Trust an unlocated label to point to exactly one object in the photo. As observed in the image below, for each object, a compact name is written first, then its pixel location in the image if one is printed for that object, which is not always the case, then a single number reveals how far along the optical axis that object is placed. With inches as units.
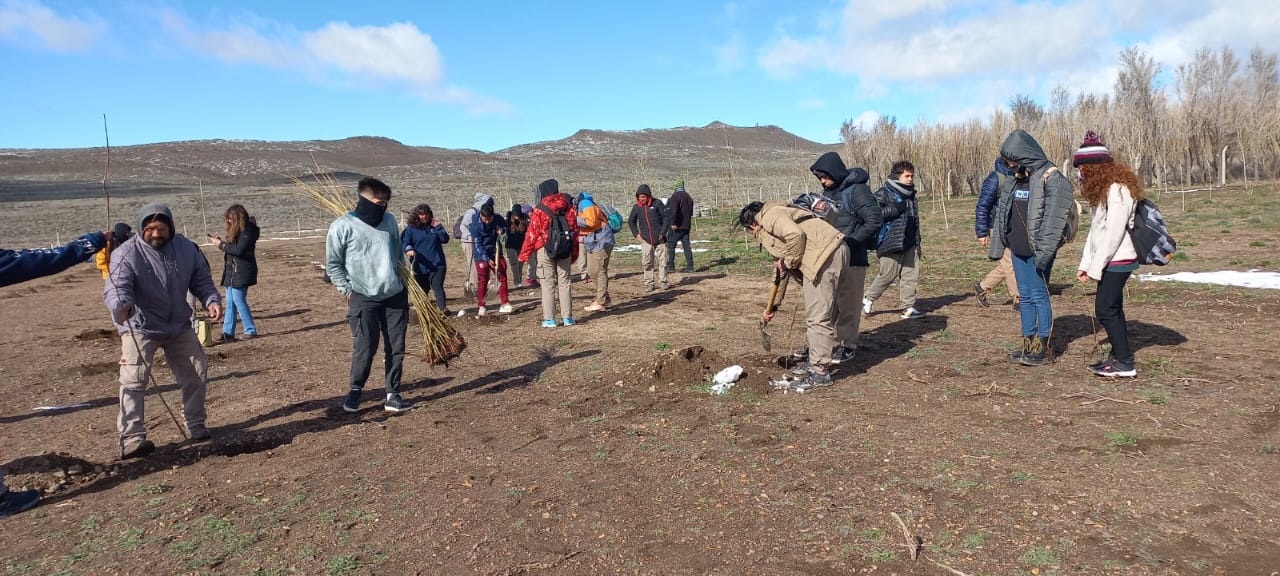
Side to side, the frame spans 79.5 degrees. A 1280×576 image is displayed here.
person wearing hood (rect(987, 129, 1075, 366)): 236.2
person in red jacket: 366.6
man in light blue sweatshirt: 230.8
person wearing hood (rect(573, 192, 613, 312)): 401.1
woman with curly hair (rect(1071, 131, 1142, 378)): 219.9
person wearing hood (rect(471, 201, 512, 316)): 420.8
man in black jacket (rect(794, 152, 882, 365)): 257.6
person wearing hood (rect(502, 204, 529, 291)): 458.0
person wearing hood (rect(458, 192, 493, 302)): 462.9
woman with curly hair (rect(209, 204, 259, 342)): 362.3
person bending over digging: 236.2
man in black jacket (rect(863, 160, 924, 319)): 334.6
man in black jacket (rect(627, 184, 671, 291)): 494.0
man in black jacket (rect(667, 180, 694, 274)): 542.3
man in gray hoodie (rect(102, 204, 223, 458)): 199.9
